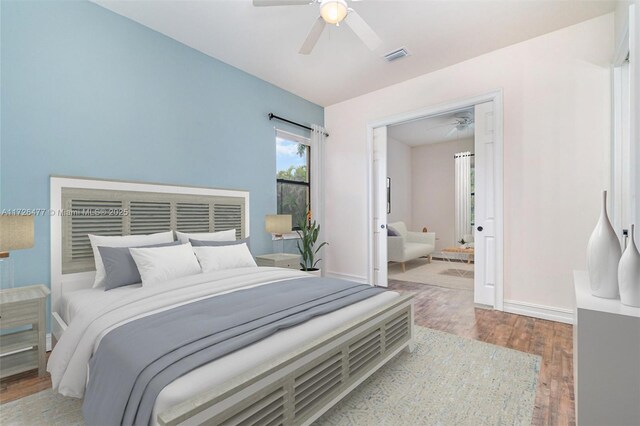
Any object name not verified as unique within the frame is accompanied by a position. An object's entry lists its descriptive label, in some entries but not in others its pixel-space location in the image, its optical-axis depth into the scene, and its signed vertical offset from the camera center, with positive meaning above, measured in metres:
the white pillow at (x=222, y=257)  2.74 -0.42
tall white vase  1.41 -0.23
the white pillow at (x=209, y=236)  3.03 -0.24
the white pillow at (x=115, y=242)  2.44 -0.26
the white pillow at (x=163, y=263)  2.35 -0.41
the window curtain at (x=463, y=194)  7.18 +0.44
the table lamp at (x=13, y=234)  1.99 -0.14
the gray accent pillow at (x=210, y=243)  2.92 -0.30
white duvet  1.18 -0.64
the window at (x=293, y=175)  4.59 +0.61
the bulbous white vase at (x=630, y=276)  1.29 -0.28
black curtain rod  4.23 +1.38
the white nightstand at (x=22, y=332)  1.97 -0.83
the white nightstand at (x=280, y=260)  3.78 -0.62
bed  1.14 -0.67
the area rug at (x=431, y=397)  1.63 -1.12
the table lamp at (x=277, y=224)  3.95 -0.15
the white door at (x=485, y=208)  3.47 +0.05
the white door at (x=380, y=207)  4.62 +0.08
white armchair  5.69 -0.69
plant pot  4.38 -0.86
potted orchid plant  4.50 -0.47
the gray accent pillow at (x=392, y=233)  5.92 -0.41
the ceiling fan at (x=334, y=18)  2.14 +1.48
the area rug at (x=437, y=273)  4.81 -1.14
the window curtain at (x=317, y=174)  4.89 +0.65
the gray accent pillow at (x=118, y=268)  2.33 -0.43
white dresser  1.20 -0.64
